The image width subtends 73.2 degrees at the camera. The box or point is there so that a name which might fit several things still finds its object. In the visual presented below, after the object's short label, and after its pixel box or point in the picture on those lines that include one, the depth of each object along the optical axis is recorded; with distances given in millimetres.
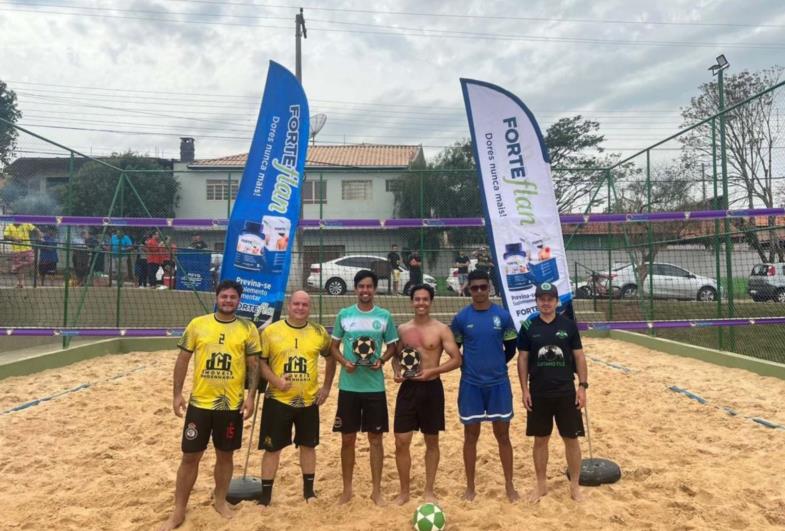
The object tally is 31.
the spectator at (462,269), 11039
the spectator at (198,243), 11695
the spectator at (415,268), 10086
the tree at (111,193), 14195
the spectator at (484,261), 10484
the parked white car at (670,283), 11617
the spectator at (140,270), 10852
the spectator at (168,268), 10652
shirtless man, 3383
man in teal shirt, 3404
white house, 21172
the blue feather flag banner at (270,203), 3969
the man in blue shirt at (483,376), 3416
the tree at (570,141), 31391
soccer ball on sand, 2947
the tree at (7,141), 6825
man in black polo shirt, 3422
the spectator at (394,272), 11047
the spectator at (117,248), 9094
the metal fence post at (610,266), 10573
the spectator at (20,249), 8123
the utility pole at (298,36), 19359
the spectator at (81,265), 9633
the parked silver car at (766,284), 9500
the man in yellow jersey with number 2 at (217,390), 3129
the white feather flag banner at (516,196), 4121
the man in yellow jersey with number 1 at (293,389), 3355
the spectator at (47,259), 9141
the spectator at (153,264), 10613
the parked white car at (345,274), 11548
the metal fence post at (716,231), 7792
